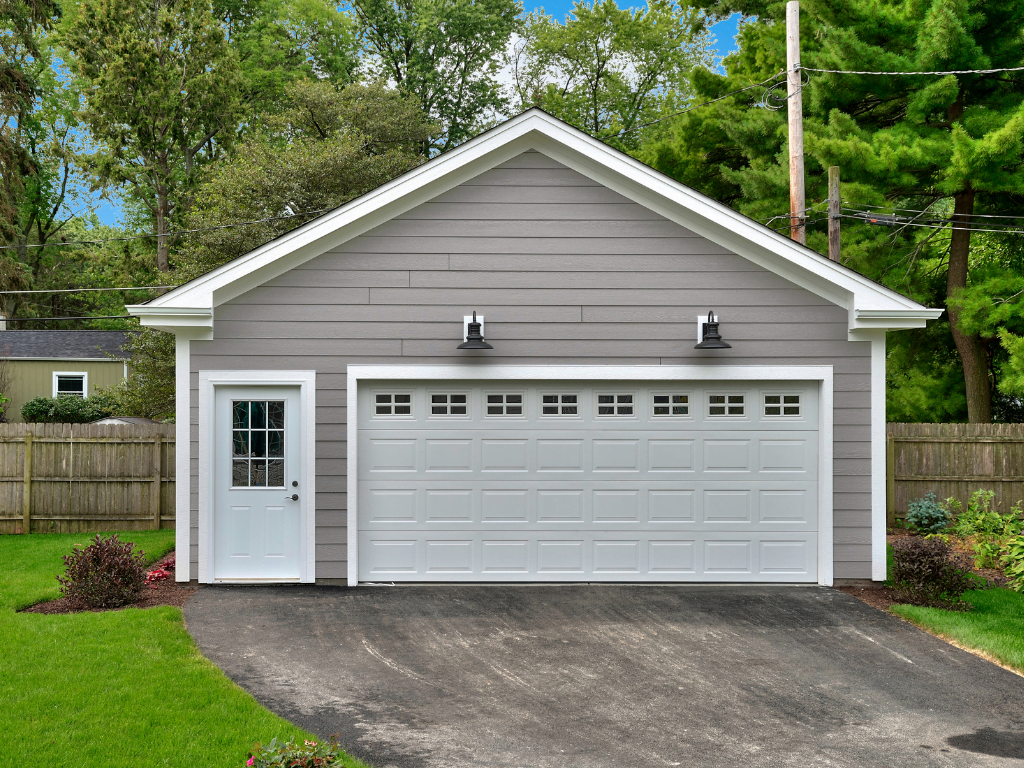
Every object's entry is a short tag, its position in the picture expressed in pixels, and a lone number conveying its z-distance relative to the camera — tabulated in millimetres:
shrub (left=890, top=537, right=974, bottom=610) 8484
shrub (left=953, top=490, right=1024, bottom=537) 11406
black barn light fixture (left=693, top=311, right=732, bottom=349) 8789
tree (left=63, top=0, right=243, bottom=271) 25062
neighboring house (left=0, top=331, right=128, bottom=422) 26344
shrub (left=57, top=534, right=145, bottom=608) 8109
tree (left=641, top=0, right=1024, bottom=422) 14203
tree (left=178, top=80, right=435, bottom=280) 19516
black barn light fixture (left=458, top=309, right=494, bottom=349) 8820
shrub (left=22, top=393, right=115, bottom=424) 23547
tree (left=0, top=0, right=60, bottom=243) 24609
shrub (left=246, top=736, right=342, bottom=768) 3861
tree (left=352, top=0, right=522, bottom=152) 30562
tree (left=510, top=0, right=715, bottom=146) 30719
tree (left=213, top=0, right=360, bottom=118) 30344
